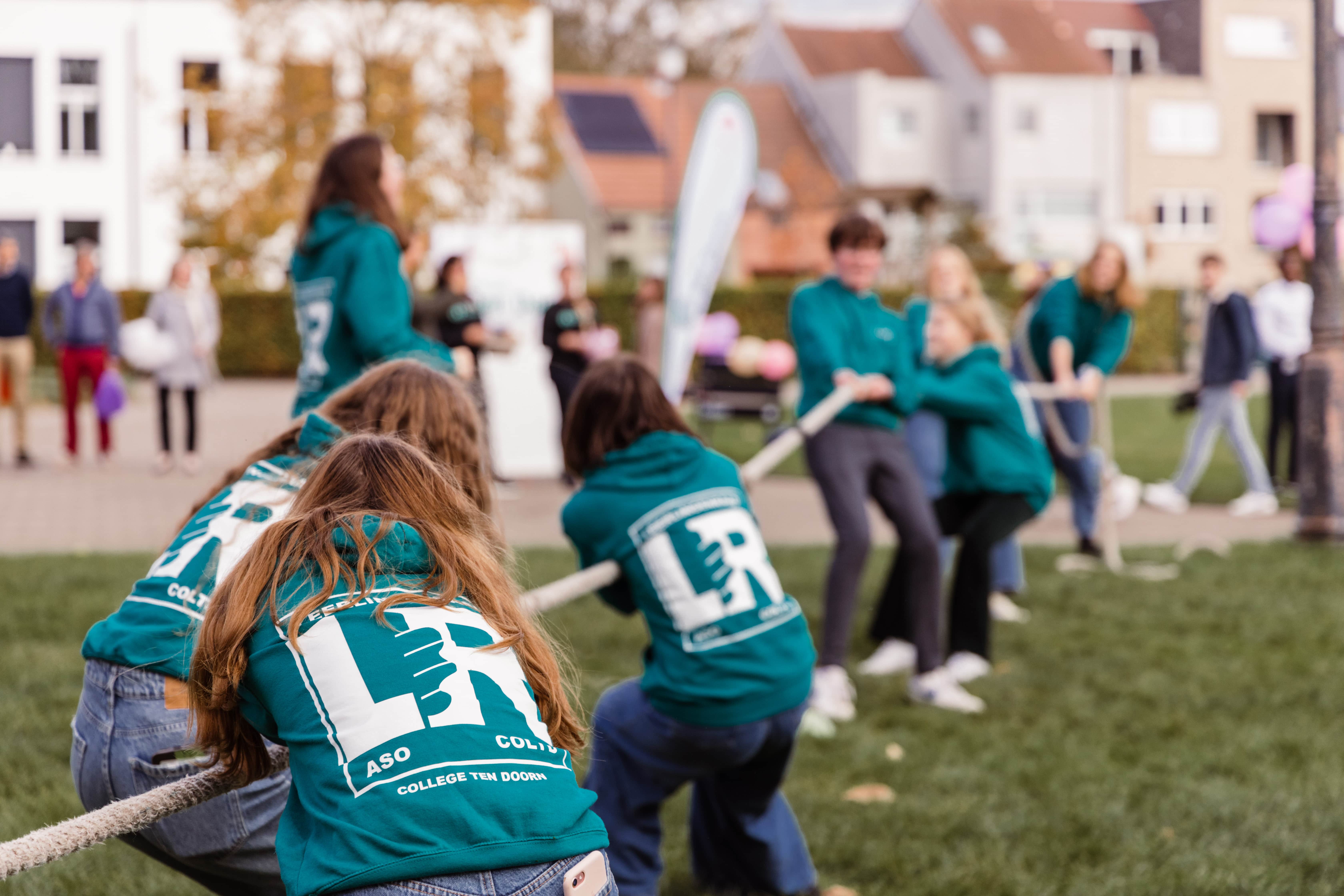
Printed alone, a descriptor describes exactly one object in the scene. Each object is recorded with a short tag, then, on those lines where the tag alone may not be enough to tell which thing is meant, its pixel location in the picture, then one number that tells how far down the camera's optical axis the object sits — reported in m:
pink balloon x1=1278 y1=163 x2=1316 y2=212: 12.30
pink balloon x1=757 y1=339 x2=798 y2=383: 14.89
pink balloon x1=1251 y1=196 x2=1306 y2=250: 12.10
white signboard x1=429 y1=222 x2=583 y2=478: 15.06
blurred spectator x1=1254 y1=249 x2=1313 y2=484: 13.95
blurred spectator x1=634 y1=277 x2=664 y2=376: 16.70
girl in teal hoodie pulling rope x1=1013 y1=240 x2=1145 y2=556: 9.28
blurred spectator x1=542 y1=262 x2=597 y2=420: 14.00
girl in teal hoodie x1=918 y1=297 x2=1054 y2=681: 6.66
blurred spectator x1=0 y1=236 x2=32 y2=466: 14.87
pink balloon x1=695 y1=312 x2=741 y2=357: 17.80
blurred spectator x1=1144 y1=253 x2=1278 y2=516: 12.61
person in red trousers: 15.38
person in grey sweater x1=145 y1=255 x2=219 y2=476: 14.66
